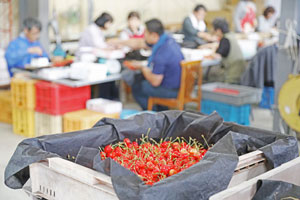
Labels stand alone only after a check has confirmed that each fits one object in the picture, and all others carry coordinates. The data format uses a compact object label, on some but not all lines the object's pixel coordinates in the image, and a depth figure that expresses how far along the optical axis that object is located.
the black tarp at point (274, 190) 2.21
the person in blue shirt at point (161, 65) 5.23
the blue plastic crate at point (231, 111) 5.27
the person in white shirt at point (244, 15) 9.70
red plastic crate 4.93
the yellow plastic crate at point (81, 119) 4.79
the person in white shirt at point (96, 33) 6.42
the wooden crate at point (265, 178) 2.08
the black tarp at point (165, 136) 2.13
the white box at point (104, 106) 4.96
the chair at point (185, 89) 5.22
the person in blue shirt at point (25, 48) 5.70
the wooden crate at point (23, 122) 5.27
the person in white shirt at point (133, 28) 7.47
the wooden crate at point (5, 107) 5.76
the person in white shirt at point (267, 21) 8.93
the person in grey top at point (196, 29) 7.71
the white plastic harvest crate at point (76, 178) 2.29
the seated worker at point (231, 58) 6.34
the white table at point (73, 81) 4.84
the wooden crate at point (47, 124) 5.01
